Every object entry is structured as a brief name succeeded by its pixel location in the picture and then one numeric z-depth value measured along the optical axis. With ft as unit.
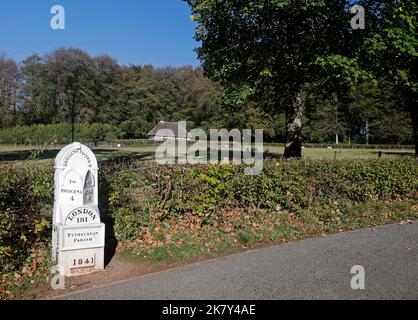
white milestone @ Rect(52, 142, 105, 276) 19.90
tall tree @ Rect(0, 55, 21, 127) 260.21
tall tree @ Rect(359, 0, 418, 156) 47.91
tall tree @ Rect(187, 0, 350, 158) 53.18
